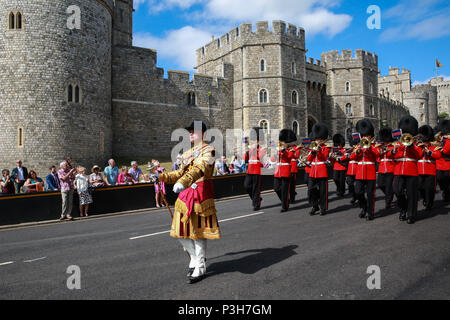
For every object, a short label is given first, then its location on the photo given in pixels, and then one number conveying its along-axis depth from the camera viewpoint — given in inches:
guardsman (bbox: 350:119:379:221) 338.2
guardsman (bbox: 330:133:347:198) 500.4
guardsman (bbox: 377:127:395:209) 387.5
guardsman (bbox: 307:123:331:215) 374.0
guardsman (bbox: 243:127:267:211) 424.5
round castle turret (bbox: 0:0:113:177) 839.7
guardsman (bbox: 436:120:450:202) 409.4
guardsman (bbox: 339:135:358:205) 413.7
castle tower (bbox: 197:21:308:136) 1389.0
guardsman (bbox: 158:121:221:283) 186.9
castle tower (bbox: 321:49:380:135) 1744.6
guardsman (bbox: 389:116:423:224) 319.7
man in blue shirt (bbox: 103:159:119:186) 535.5
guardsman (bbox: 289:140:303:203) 429.5
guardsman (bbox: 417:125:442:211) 373.7
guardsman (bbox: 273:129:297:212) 403.4
